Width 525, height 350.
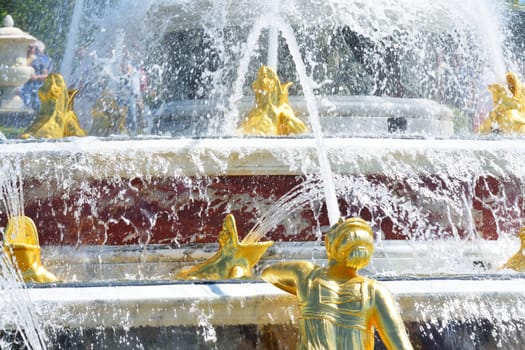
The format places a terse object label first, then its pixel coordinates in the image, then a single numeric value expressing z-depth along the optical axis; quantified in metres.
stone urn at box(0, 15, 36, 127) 36.03
